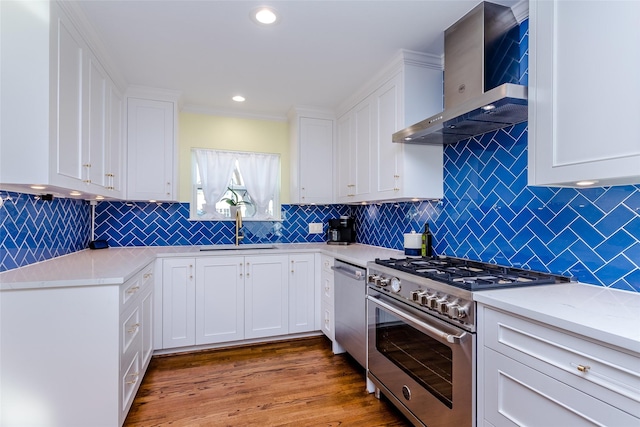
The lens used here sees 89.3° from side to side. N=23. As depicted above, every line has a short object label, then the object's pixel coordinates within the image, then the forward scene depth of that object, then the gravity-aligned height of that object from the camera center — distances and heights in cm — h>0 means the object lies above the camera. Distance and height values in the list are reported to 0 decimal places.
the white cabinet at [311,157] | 355 +64
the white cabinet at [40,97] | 154 +58
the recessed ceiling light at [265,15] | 184 +116
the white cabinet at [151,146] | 301 +65
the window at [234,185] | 357 +33
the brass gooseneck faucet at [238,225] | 351 -12
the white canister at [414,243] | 259 -23
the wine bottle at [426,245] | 258 -24
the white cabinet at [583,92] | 111 +47
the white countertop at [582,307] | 95 -33
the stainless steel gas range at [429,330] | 146 -61
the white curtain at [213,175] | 356 +43
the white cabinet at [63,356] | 156 -72
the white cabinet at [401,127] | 238 +71
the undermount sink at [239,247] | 332 -35
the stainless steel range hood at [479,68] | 175 +86
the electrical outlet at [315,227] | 389 -15
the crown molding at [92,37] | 177 +112
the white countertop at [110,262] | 165 -34
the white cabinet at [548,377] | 94 -54
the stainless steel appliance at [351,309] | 239 -75
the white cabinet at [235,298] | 288 -79
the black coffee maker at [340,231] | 365 -19
